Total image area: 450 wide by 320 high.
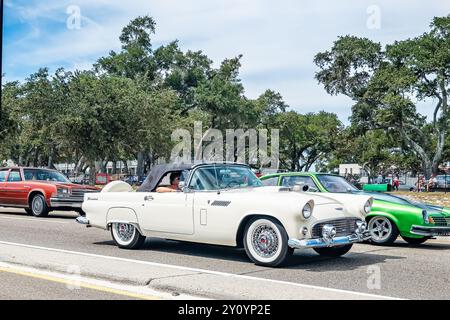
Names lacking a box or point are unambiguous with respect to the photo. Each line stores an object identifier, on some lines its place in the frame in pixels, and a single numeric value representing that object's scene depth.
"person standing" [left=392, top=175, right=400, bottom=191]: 53.31
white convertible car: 7.94
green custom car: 10.59
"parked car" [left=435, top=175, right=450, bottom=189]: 47.01
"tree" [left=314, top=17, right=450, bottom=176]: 45.00
